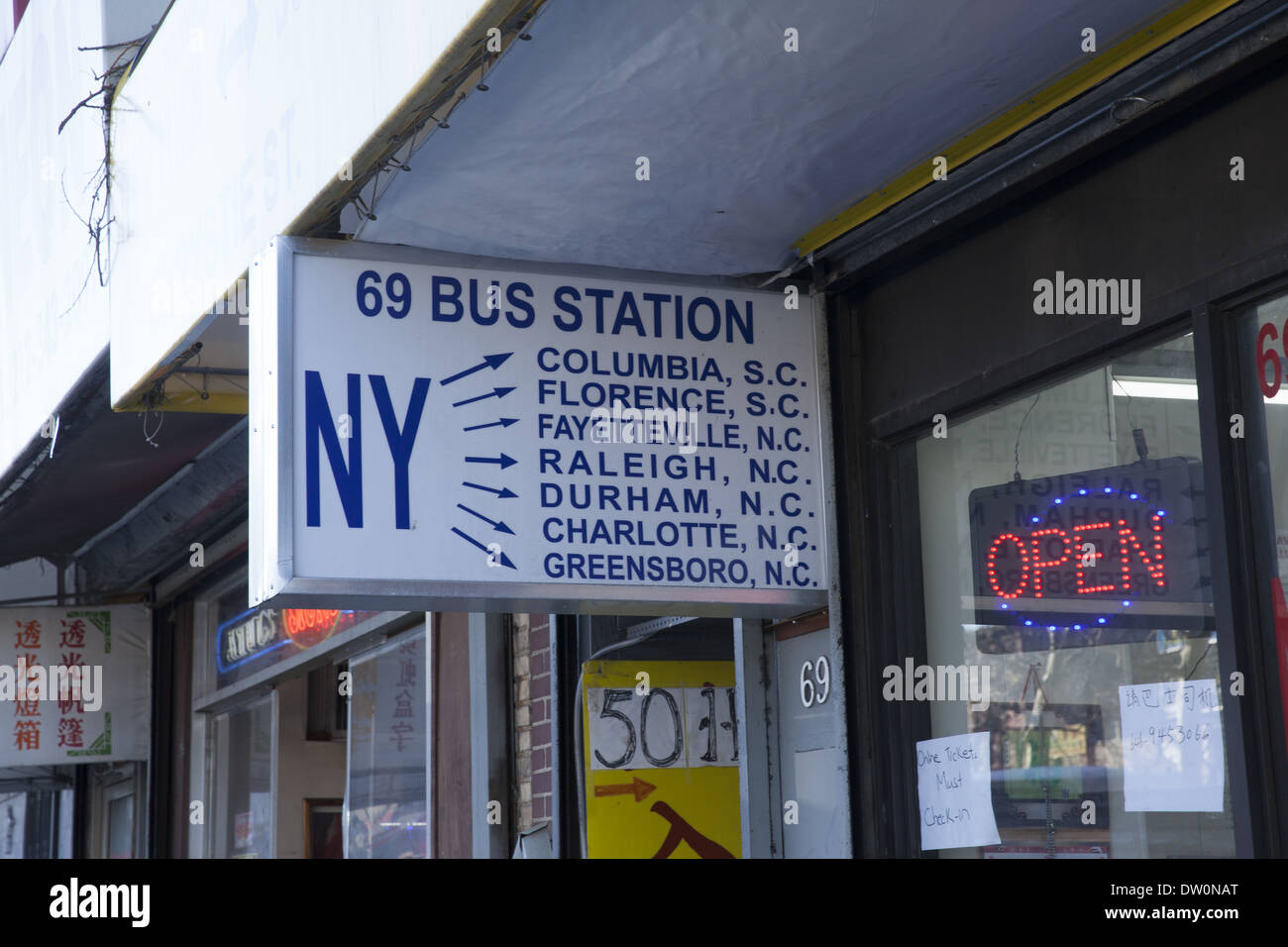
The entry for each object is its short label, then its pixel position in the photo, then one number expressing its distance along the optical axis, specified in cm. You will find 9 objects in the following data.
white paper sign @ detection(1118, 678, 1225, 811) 284
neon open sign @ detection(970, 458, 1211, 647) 295
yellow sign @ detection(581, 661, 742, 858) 453
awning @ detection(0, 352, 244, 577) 632
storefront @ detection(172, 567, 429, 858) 687
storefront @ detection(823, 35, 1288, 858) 279
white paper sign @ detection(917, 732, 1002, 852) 343
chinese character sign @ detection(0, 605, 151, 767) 947
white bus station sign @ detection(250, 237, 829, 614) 316
